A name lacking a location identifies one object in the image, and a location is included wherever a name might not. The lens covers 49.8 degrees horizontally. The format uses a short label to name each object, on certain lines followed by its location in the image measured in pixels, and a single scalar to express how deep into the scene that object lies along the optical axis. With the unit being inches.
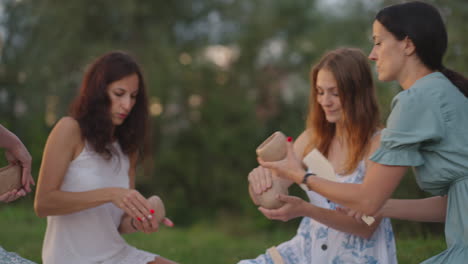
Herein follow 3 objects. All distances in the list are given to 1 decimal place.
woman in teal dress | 94.3
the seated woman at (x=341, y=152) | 127.3
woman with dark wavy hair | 132.1
